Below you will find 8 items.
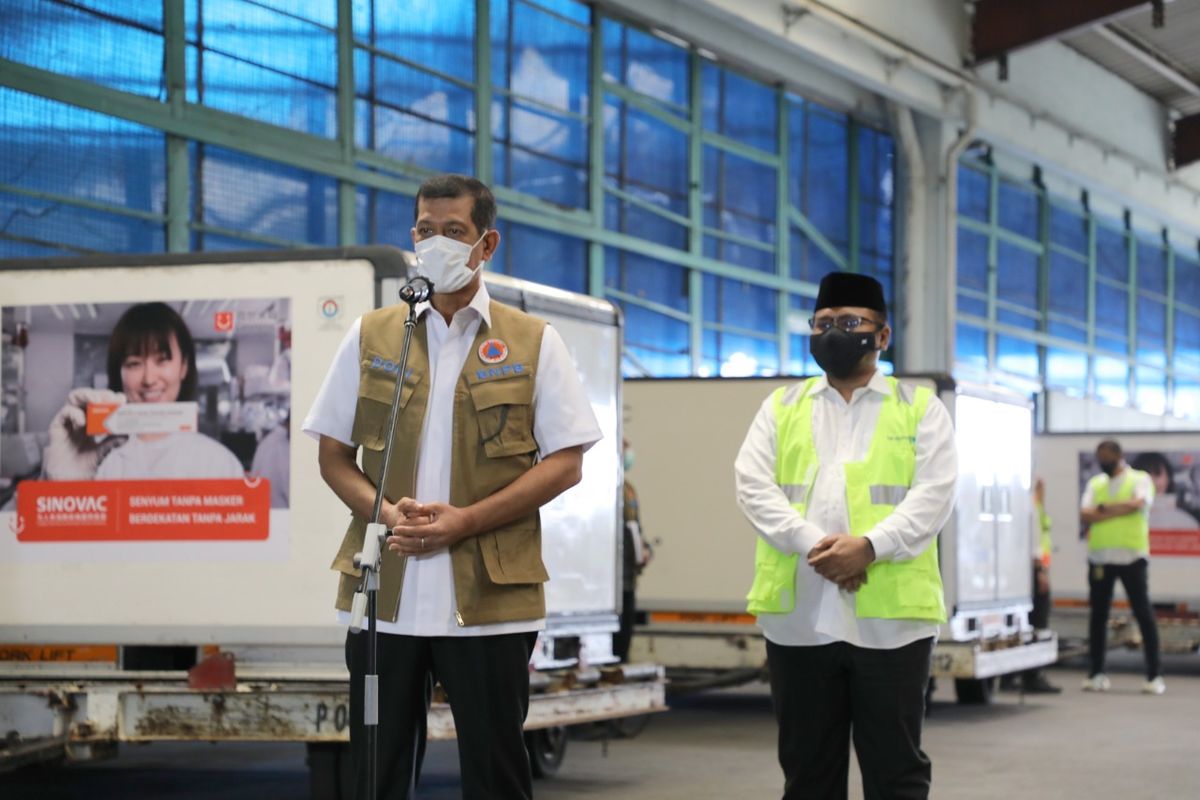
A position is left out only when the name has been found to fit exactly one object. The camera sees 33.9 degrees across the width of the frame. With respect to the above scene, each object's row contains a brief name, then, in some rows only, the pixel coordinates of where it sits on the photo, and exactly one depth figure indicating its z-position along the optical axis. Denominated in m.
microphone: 4.48
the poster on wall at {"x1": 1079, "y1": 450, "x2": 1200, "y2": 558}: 19.69
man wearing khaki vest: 4.48
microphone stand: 4.26
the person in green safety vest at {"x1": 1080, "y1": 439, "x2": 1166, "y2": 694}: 16.78
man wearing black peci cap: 5.75
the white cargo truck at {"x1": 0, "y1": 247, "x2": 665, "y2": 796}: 8.41
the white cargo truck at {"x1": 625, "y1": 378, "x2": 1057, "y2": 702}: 13.91
